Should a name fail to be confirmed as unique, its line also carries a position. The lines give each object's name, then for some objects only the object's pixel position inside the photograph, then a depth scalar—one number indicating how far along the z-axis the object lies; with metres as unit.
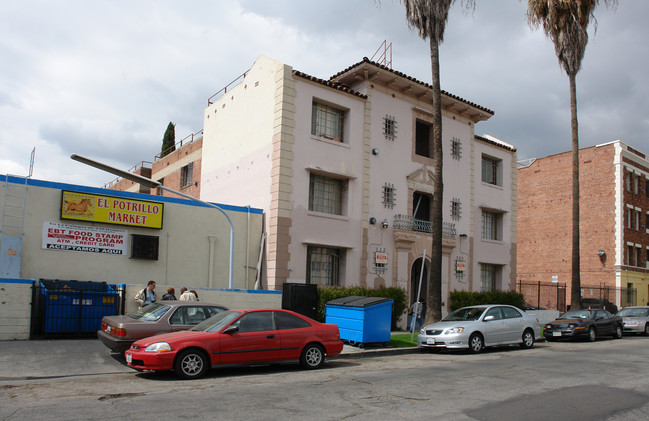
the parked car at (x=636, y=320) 23.83
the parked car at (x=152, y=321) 11.71
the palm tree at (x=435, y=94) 19.11
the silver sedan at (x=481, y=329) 15.47
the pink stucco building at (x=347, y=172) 20.73
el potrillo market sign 17.66
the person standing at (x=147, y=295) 15.76
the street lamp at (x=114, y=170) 15.34
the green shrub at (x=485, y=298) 25.47
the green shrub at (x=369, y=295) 19.77
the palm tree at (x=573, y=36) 25.66
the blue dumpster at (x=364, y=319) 15.30
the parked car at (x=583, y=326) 20.17
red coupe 10.20
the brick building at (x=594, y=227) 38.28
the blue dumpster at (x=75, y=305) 15.12
